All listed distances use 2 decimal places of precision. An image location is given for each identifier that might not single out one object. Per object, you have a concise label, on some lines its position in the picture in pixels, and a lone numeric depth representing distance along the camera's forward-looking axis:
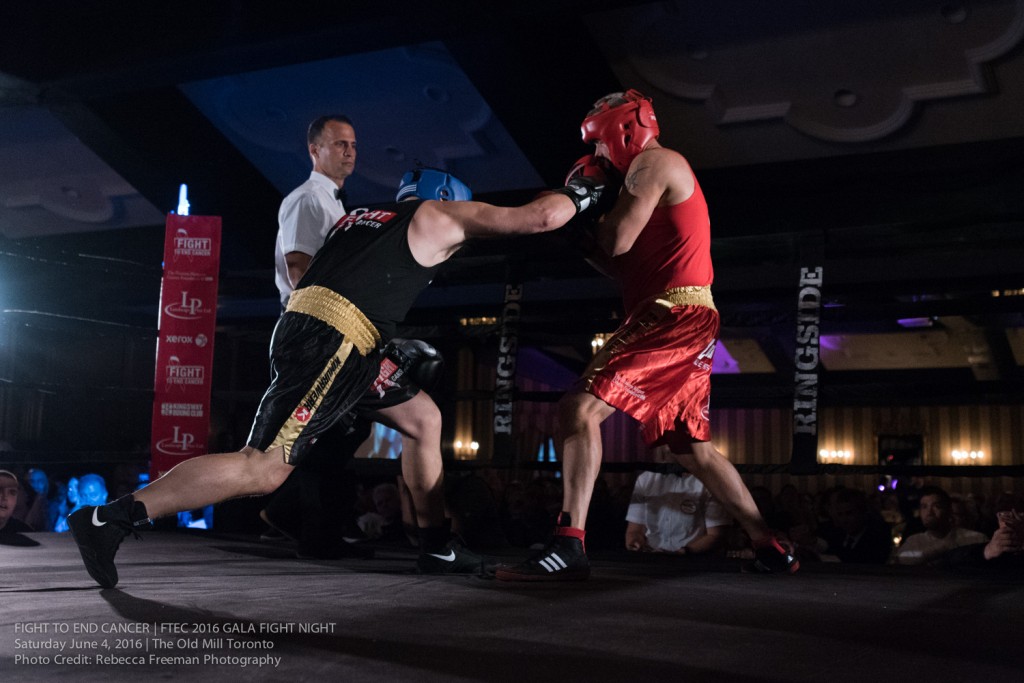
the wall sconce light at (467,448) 10.16
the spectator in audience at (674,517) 3.76
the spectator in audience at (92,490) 5.54
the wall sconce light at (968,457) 11.22
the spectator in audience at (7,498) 3.37
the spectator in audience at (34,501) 4.86
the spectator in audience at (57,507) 5.19
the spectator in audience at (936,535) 3.56
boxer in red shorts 2.24
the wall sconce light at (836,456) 11.95
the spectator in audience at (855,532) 3.66
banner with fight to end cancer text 4.40
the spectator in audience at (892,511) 8.21
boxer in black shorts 1.88
